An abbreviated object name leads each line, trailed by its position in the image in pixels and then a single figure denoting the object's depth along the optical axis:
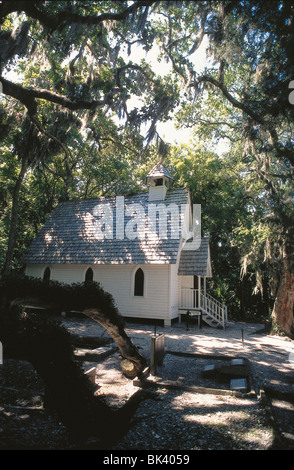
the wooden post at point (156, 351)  7.55
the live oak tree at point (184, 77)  6.70
